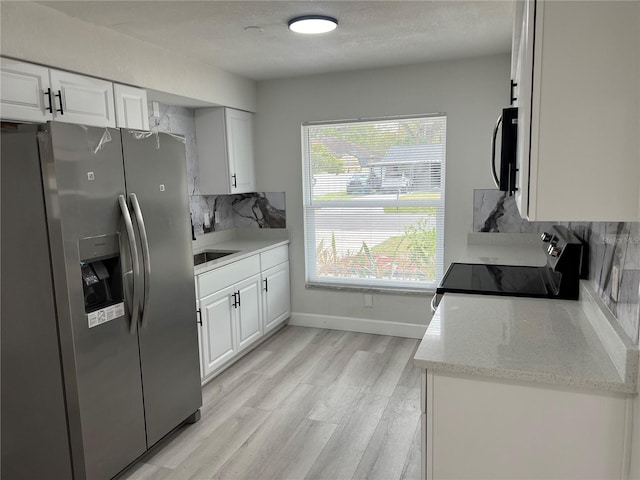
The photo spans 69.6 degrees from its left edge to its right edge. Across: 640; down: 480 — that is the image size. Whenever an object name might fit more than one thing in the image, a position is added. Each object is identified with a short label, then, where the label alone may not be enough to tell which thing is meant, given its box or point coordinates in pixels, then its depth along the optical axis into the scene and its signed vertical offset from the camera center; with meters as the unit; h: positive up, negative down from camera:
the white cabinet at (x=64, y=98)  2.13 +0.45
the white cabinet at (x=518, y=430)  1.37 -0.79
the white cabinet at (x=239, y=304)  3.18 -0.97
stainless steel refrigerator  1.91 -0.51
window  3.88 -0.21
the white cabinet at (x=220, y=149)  3.90 +0.28
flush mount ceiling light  2.51 +0.86
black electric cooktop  2.22 -0.55
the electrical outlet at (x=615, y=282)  1.51 -0.36
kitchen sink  3.87 -0.62
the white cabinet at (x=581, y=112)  1.20 +0.16
